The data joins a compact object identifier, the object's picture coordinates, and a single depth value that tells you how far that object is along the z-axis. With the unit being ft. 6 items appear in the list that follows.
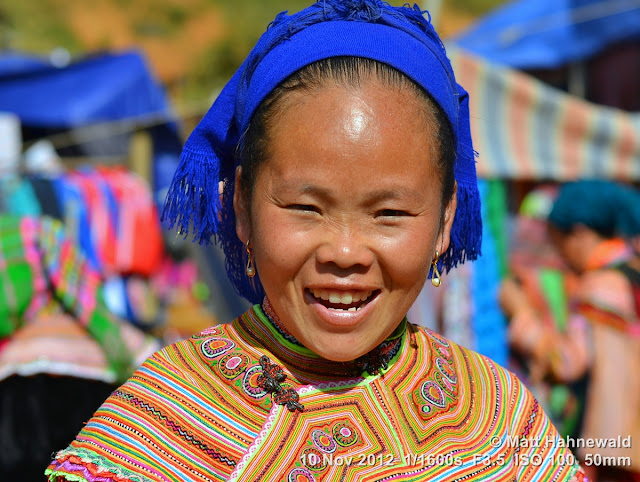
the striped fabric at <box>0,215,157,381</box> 10.58
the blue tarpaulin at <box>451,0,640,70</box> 28.07
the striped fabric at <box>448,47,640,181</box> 16.19
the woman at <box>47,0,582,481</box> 4.86
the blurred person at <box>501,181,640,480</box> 12.46
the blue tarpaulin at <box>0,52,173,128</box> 26.89
